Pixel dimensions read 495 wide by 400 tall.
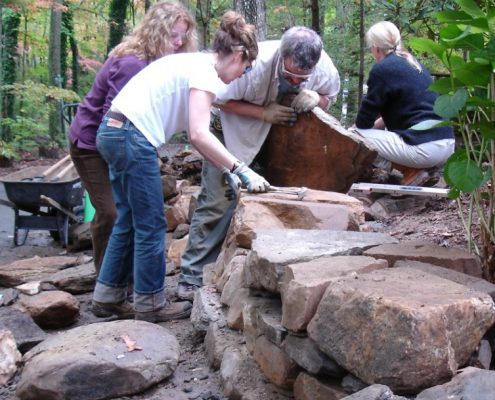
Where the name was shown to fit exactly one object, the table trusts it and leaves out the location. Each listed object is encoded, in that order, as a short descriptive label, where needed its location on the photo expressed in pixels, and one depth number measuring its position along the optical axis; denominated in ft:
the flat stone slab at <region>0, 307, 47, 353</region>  11.02
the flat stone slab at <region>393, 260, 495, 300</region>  7.12
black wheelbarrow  20.74
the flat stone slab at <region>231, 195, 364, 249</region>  11.28
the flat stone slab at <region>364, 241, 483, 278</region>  8.16
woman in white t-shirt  10.64
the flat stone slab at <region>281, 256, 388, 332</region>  7.00
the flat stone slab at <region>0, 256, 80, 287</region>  15.62
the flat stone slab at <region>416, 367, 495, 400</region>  5.27
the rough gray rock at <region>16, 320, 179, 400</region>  8.72
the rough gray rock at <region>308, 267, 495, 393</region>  5.80
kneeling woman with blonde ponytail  16.84
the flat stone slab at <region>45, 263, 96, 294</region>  14.78
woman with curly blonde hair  12.08
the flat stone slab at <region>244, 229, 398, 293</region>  8.19
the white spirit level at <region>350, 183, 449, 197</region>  16.81
